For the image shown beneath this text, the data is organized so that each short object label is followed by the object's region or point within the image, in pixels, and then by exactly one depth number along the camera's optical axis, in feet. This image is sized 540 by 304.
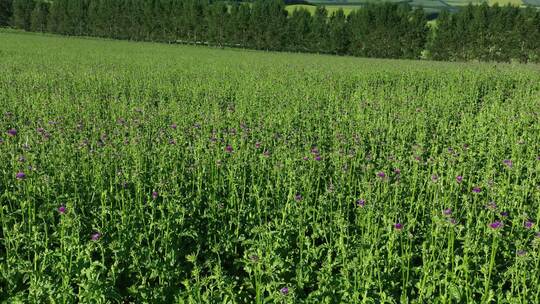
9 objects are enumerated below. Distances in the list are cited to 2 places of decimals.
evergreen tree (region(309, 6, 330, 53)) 201.87
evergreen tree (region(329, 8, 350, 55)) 200.34
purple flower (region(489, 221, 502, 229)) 9.64
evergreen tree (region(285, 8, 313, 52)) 204.23
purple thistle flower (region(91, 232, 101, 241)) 9.68
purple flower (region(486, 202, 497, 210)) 11.00
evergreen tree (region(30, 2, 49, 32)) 231.50
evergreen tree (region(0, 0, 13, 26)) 239.71
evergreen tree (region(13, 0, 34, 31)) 234.58
